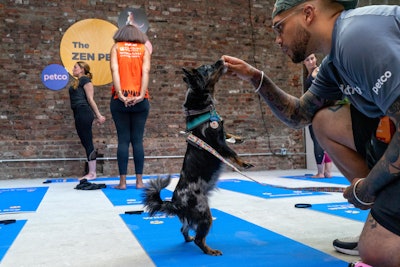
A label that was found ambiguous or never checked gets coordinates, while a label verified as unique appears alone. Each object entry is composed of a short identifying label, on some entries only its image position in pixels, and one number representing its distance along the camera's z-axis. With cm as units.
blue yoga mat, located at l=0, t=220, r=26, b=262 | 190
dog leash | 172
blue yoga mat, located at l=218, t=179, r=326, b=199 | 349
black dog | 184
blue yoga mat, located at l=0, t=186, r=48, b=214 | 311
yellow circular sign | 639
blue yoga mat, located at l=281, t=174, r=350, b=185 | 459
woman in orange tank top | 420
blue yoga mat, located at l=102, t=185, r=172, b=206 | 332
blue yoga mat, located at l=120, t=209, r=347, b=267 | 161
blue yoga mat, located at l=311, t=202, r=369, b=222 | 241
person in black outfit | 518
